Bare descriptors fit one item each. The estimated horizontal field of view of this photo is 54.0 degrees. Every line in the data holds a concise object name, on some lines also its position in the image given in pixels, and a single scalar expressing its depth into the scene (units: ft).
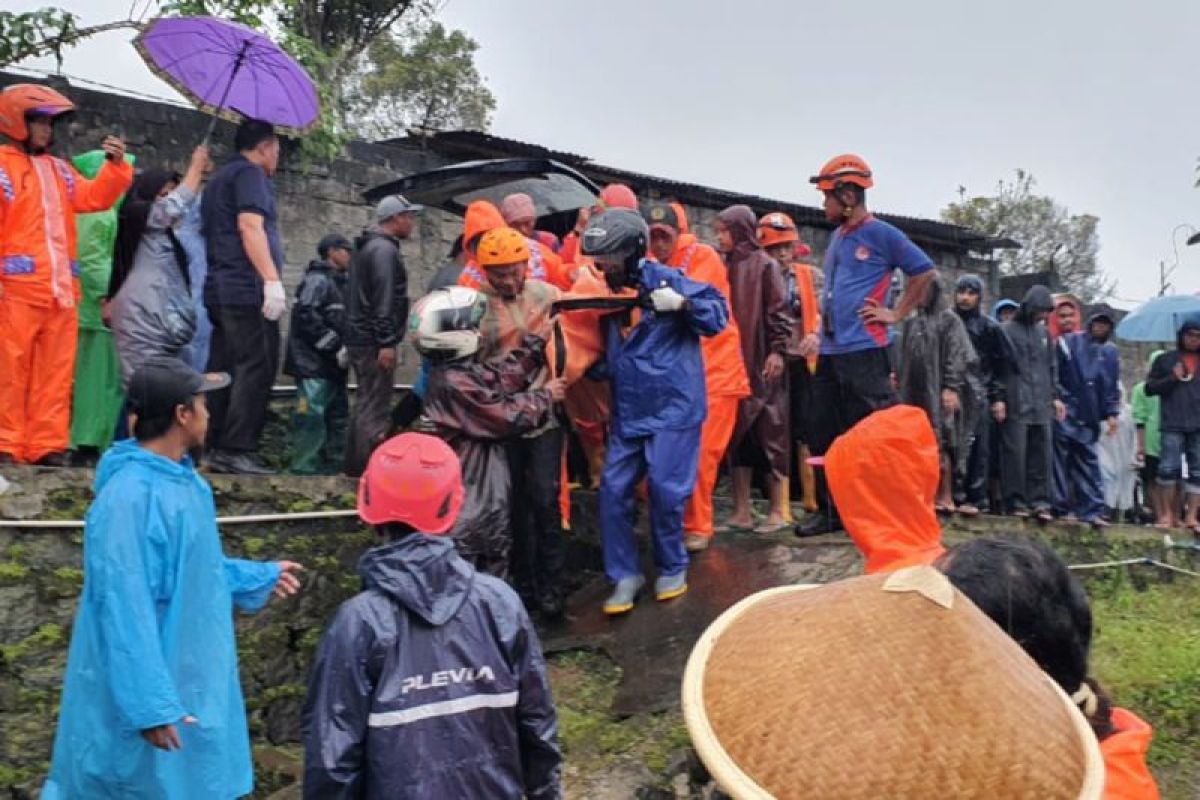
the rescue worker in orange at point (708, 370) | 20.20
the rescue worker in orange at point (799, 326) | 24.04
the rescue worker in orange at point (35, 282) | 17.39
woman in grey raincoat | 18.63
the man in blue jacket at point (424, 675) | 9.20
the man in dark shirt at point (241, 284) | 19.95
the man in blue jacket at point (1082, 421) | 29.45
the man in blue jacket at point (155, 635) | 10.40
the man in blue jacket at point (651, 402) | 18.06
